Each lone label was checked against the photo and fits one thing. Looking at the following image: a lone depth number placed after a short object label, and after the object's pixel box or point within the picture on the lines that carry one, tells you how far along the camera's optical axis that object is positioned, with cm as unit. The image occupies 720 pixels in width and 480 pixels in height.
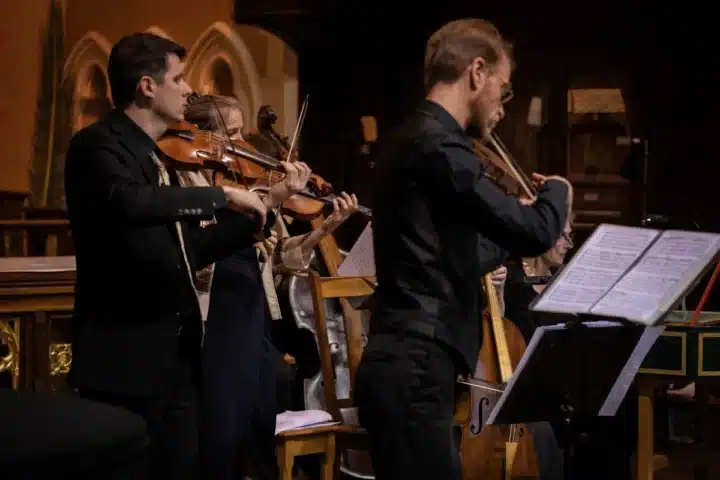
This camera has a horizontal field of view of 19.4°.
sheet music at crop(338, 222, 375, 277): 653
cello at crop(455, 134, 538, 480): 590
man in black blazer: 451
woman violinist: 643
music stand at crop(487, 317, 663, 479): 476
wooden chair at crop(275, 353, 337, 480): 675
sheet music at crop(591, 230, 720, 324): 459
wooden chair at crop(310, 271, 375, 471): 652
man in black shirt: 389
